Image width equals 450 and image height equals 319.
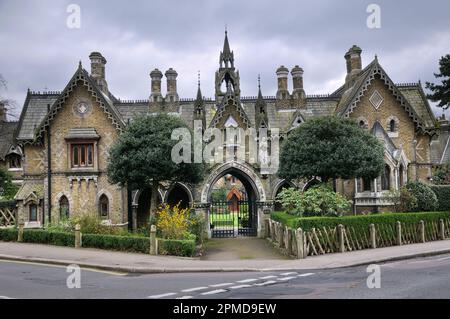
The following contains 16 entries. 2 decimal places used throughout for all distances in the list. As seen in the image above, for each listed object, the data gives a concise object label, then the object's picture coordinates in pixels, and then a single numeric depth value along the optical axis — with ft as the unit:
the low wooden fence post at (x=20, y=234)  80.23
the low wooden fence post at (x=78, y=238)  73.67
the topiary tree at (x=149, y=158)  79.92
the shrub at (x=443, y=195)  97.40
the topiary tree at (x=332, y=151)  85.20
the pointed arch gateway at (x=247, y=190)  106.11
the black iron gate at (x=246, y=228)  112.64
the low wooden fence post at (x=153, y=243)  67.97
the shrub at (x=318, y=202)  81.66
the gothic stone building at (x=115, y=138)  105.50
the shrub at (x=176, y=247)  66.85
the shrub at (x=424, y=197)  93.56
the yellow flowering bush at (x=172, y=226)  73.00
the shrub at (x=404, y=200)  93.15
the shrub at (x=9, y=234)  81.35
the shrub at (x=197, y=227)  84.90
